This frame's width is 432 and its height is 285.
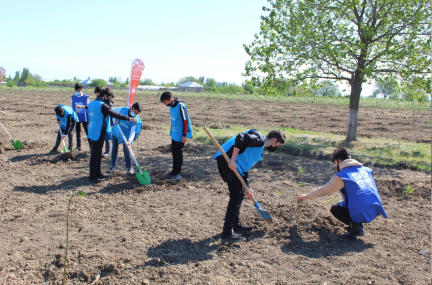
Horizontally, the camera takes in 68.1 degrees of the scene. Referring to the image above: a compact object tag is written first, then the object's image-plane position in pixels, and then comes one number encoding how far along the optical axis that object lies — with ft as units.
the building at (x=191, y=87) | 280.31
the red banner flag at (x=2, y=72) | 28.17
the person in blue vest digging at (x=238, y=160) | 11.48
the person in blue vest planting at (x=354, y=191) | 12.17
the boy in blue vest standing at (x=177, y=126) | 19.30
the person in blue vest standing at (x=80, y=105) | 25.95
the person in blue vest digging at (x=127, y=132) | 19.92
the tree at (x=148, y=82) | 422.82
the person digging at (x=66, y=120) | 24.51
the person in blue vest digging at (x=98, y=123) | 18.73
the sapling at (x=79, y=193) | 7.77
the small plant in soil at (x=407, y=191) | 16.76
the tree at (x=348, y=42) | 28.30
